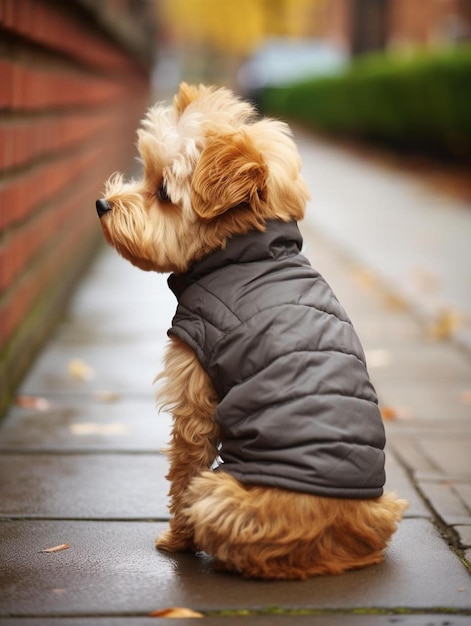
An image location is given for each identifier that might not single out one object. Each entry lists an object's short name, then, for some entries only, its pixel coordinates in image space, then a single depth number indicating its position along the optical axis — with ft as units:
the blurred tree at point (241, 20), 149.28
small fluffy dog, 9.57
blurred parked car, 109.09
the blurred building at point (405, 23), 103.24
